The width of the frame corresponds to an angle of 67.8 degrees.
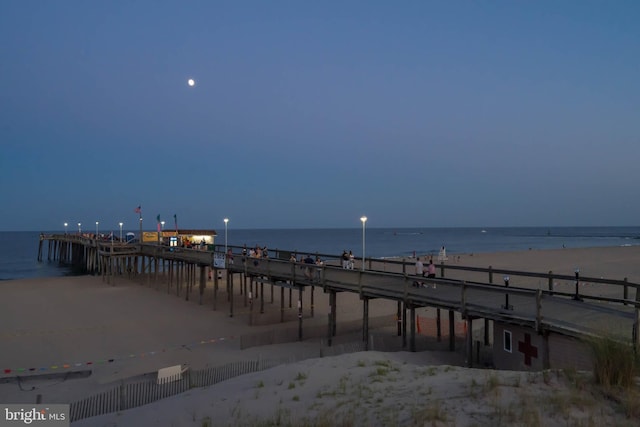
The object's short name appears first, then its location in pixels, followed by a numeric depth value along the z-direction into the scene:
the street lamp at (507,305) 12.24
